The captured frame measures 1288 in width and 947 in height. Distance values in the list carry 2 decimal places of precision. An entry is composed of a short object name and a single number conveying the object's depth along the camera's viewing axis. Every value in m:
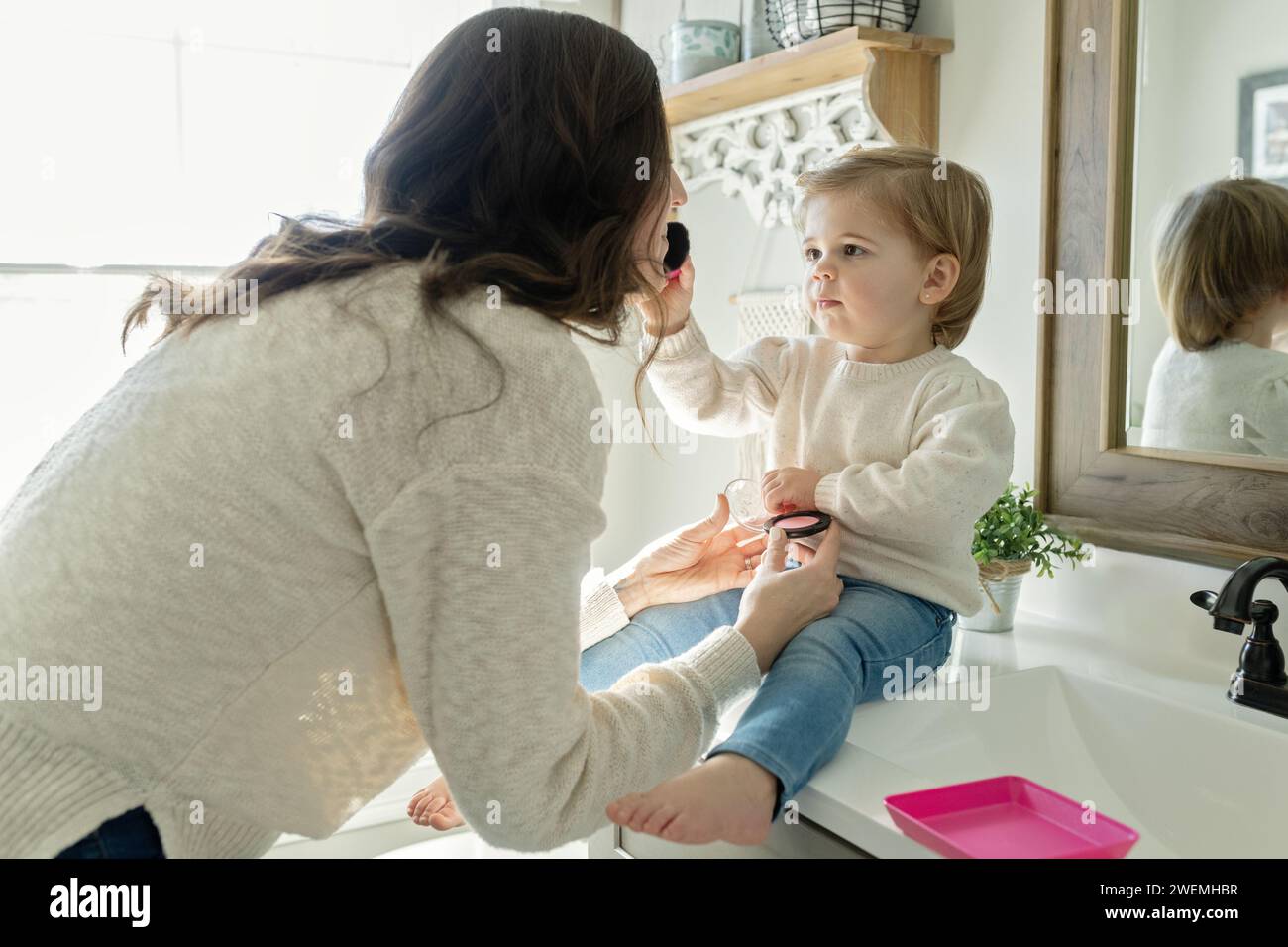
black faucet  1.09
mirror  1.18
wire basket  1.53
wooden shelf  1.51
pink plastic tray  0.81
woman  0.74
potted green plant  1.38
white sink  1.04
